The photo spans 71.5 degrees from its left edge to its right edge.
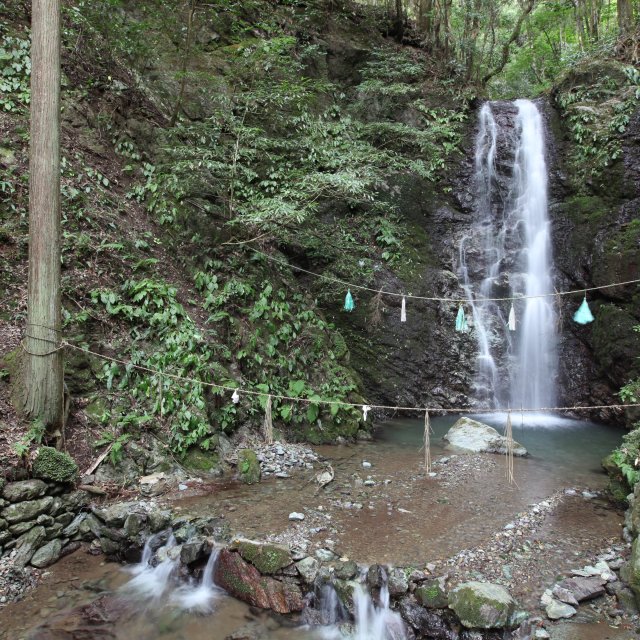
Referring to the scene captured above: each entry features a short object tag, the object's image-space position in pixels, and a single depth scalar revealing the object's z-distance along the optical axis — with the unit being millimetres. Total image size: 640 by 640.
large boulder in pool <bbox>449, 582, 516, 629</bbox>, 3980
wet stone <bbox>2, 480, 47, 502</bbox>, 5036
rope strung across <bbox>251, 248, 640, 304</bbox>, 9719
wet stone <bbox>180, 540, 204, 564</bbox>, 5066
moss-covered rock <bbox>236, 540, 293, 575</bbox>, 4688
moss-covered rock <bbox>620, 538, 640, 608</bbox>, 4195
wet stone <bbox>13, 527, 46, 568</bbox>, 4848
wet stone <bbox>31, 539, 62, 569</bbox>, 4930
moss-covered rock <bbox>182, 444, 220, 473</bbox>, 6816
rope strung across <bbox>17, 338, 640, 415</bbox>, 6695
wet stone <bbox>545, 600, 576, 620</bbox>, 4117
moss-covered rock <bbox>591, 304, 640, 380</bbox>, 9984
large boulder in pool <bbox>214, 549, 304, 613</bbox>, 4523
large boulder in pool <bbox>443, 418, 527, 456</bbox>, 8594
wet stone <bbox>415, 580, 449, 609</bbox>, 4199
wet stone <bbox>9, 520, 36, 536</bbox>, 4941
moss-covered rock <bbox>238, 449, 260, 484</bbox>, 6832
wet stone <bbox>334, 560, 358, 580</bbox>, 4570
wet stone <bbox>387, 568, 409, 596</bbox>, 4383
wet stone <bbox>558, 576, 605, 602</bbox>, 4332
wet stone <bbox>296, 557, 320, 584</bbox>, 4575
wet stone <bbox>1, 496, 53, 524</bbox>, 4965
